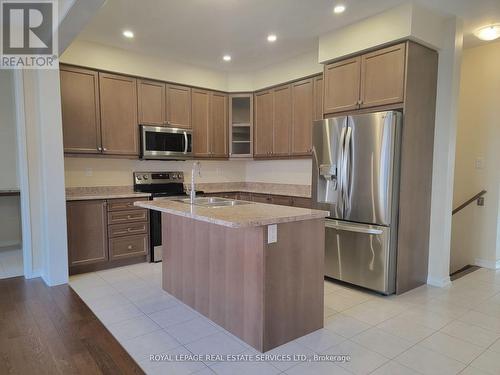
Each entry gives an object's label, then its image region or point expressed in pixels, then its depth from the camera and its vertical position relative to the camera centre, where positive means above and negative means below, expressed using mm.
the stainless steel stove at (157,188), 4223 -389
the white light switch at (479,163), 3990 +14
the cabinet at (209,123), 4809 +590
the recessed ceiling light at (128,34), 3545 +1414
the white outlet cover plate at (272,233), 2096 -460
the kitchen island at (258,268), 2129 -760
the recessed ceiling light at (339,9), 2938 +1415
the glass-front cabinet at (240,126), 5121 +569
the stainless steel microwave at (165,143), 4273 +254
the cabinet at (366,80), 3012 +826
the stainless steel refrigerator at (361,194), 3006 -304
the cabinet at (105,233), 3658 -864
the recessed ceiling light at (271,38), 3666 +1432
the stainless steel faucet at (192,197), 2881 -323
